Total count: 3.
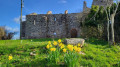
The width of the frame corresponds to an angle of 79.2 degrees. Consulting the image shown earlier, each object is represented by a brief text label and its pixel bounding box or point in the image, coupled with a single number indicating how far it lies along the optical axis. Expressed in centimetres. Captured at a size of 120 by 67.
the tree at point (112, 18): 532
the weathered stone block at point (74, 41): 410
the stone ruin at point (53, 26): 1135
